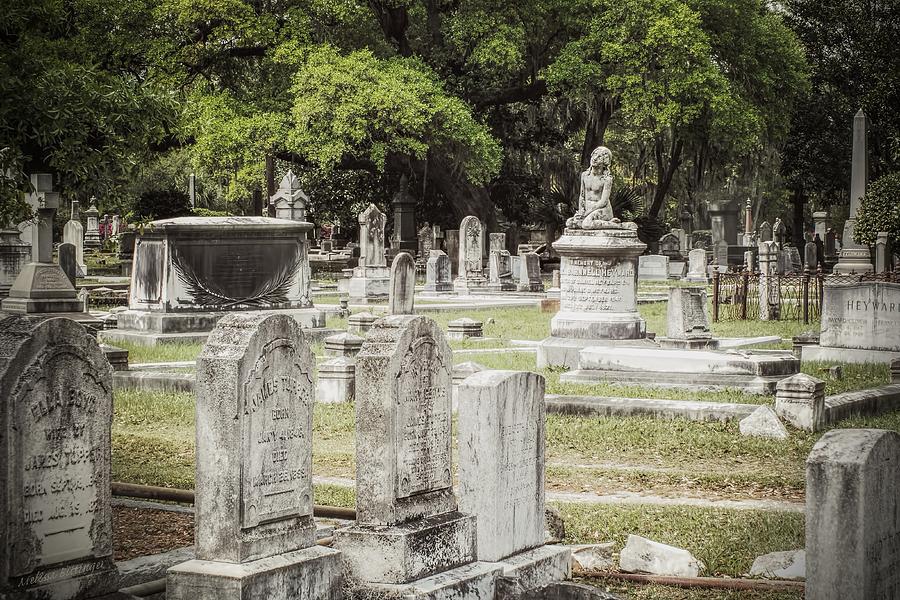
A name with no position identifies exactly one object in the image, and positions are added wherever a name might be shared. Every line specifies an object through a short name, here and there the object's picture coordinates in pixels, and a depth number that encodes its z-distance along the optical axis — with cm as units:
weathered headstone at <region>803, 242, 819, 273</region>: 4610
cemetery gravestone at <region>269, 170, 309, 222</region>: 3089
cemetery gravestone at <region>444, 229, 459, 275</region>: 4175
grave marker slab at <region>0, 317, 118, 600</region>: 628
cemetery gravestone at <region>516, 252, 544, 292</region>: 3453
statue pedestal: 1817
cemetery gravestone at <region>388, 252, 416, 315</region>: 1964
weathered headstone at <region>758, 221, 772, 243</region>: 4548
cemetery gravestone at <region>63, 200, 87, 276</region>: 3538
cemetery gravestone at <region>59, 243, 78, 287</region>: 2525
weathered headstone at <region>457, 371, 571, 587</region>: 745
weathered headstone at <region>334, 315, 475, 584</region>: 703
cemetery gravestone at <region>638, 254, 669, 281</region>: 4159
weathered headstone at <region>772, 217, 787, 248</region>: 4772
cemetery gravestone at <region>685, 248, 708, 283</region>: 3631
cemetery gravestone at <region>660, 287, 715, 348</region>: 1748
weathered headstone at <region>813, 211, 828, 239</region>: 5071
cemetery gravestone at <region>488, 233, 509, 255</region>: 3664
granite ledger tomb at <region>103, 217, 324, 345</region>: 2017
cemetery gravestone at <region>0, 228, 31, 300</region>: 2758
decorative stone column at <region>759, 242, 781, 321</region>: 2619
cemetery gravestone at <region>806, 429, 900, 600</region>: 554
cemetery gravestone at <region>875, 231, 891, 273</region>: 3300
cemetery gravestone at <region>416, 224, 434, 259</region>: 4378
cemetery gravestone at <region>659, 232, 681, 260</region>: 4491
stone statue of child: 1850
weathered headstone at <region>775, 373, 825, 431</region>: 1271
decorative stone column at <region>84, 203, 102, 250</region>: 5397
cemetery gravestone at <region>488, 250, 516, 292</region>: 3466
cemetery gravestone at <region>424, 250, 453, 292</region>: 3328
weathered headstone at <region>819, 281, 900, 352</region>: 1767
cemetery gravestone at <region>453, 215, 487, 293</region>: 3481
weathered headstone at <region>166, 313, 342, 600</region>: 644
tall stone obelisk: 2725
